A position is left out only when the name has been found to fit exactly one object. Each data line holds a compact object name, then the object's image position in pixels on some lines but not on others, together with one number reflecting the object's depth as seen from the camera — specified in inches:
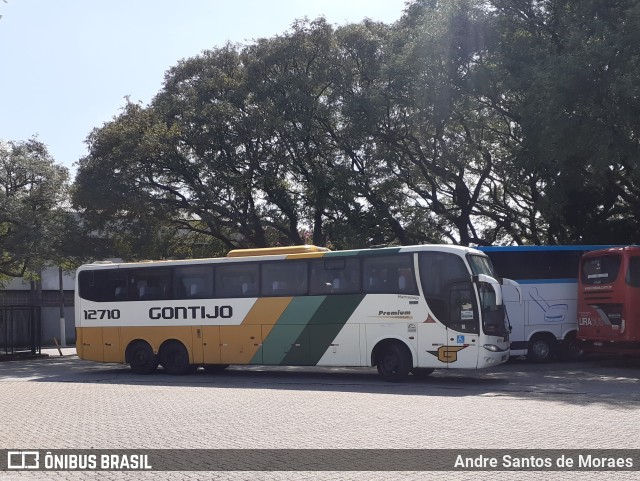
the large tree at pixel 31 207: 1259.8
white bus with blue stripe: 1000.2
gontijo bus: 772.0
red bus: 887.1
